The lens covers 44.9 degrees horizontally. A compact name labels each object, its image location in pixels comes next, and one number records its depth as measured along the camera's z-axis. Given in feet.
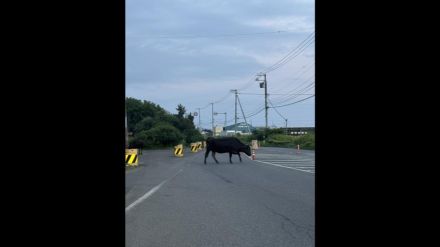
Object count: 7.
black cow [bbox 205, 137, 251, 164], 97.66
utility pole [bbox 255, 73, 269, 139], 251.39
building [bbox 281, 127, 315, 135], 273.66
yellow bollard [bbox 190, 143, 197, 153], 169.61
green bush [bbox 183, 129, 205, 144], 231.50
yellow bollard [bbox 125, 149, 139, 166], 76.13
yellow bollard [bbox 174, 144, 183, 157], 126.09
